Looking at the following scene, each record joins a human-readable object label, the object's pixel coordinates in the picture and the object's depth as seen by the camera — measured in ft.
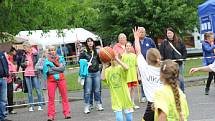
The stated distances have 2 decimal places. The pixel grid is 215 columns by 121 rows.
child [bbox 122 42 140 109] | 41.34
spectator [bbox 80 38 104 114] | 41.73
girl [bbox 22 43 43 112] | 46.09
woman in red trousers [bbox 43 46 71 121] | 38.88
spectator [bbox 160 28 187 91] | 40.96
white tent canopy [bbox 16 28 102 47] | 127.44
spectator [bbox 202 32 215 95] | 47.44
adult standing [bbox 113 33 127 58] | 41.47
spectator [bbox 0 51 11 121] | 40.16
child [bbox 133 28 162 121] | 23.01
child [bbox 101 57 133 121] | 27.84
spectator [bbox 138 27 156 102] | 42.19
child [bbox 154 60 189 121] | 17.90
